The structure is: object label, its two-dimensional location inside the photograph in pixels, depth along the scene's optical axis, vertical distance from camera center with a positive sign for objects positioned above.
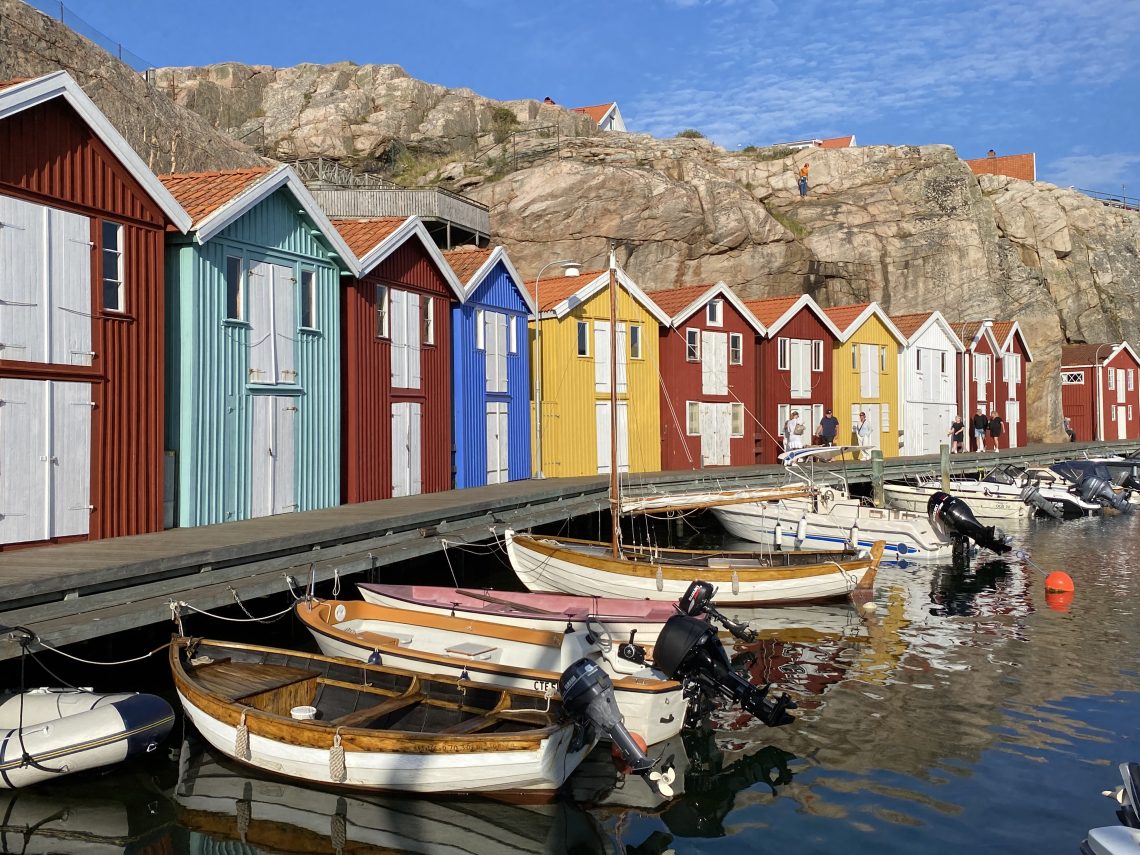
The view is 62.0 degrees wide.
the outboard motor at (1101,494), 41.97 -3.38
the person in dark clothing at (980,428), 53.28 -0.50
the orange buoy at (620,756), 11.68 -4.16
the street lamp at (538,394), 33.03 +0.95
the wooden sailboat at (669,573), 20.80 -3.41
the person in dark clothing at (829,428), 41.25 -0.36
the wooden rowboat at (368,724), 10.33 -3.55
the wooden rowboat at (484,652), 11.94 -3.35
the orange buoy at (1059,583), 23.61 -4.14
